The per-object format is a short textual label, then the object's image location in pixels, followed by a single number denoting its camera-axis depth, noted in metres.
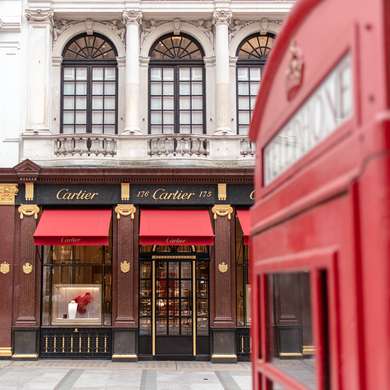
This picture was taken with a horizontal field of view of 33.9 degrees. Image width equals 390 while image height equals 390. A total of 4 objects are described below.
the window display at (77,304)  17.59
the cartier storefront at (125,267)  17.33
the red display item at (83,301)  17.66
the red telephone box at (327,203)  2.31
